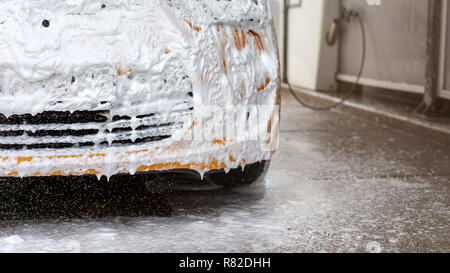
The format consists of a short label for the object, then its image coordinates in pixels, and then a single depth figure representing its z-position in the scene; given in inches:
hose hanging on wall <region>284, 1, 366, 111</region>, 315.3
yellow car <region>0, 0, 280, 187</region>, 115.6
